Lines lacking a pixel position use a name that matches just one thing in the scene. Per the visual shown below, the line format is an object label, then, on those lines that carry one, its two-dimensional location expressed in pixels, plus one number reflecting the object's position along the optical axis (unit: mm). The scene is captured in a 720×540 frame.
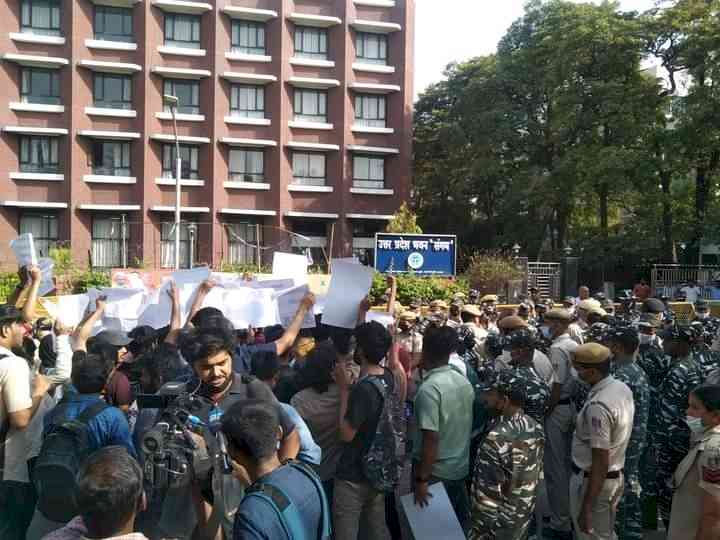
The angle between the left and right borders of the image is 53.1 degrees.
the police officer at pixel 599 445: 4207
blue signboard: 17891
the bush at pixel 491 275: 19953
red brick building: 28328
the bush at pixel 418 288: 16656
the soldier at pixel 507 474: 3742
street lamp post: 19880
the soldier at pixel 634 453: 4695
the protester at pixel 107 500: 2182
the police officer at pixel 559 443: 5531
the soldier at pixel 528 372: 4098
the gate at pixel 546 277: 24453
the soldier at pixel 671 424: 5000
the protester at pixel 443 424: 4234
